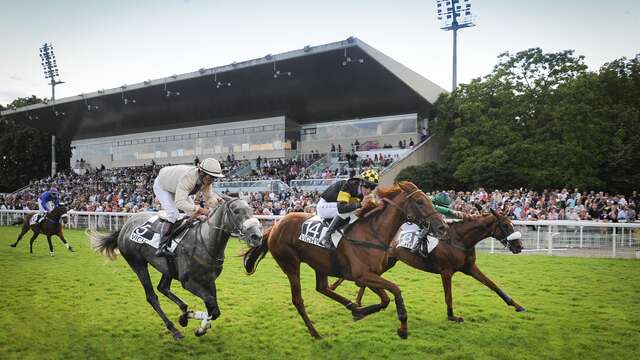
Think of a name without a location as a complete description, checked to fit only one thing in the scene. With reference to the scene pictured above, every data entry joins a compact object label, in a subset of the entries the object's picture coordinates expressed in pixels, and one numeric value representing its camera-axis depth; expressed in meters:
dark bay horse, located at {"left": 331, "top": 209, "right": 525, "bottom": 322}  6.27
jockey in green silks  6.48
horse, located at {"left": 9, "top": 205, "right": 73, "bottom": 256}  12.69
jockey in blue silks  12.65
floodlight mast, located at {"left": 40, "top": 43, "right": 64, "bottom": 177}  47.16
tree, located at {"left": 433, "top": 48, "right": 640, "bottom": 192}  21.59
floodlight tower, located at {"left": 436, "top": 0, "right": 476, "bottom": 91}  32.81
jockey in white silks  5.30
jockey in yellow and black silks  5.38
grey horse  5.04
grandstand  25.95
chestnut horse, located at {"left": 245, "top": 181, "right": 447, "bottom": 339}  5.15
